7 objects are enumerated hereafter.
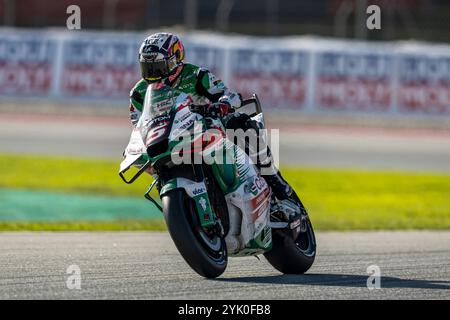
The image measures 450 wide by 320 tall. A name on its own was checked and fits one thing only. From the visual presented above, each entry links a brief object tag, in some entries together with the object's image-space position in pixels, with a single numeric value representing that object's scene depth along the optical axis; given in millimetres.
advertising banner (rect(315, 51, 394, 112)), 25312
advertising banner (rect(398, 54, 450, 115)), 25281
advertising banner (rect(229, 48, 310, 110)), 25422
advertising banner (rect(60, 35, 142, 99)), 25766
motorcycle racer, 6832
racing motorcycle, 6438
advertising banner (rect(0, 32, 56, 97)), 25859
